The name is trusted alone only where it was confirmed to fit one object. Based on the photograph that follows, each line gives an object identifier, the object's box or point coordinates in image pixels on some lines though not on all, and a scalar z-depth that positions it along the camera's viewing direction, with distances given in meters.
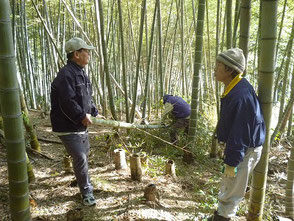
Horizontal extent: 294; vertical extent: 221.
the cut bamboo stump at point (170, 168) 3.20
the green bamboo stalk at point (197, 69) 3.03
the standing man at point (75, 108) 2.09
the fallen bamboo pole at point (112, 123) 2.42
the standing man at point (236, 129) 1.63
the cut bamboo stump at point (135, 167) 2.84
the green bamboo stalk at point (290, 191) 2.60
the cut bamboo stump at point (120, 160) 3.19
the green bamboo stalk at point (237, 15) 3.01
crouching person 4.42
